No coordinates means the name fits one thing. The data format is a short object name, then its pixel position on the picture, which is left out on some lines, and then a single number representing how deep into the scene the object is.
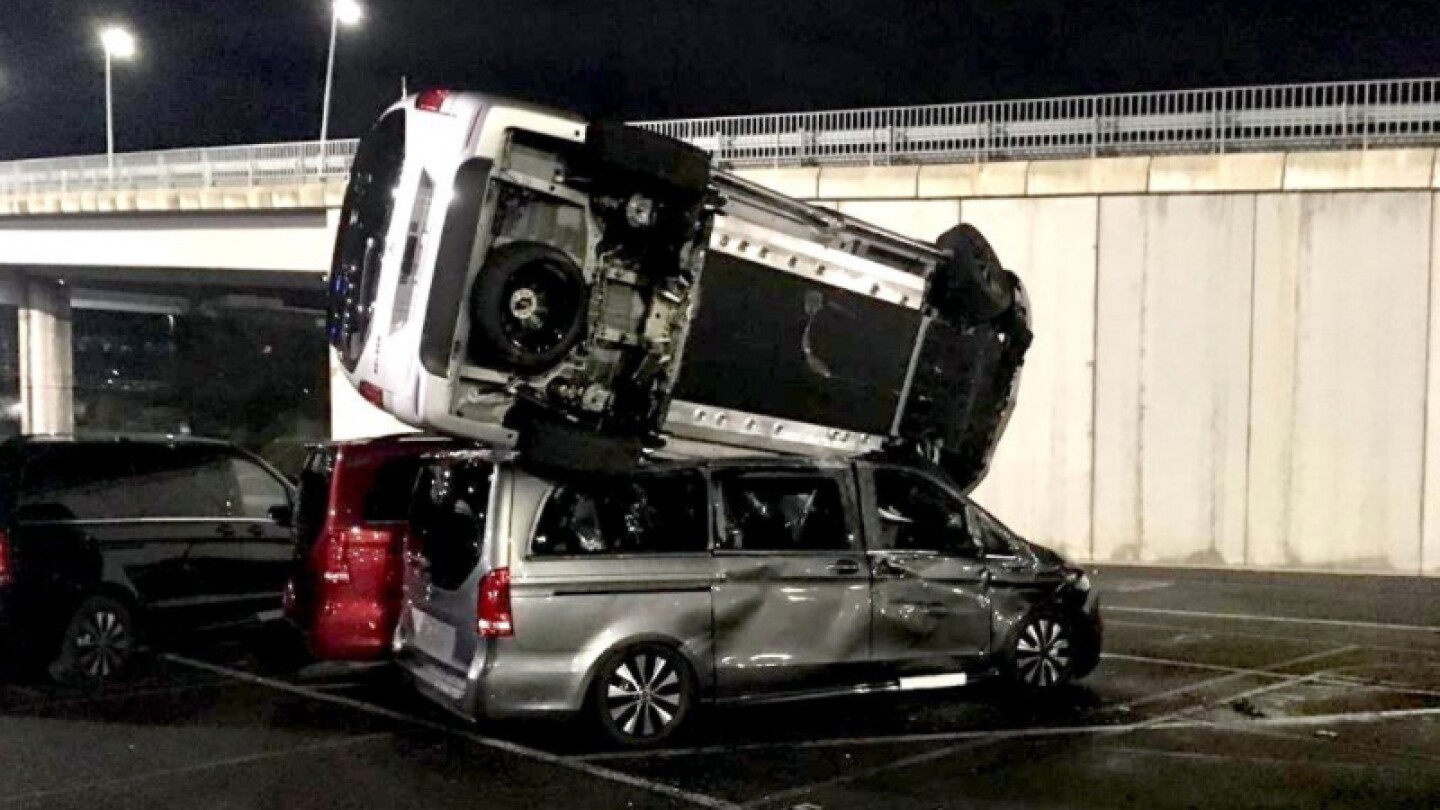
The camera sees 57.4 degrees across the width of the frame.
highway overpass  13.59
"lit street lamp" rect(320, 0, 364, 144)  28.28
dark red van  7.75
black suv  8.33
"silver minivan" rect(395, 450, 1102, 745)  6.35
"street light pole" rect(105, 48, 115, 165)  34.15
